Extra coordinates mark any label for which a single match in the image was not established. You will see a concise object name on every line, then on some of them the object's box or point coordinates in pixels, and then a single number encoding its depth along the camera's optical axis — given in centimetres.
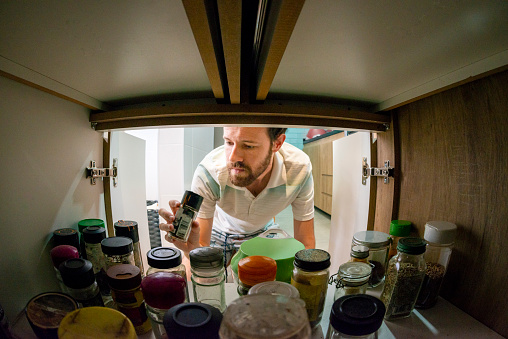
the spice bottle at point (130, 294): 47
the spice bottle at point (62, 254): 55
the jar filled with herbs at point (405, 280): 55
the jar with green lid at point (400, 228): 71
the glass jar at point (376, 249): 72
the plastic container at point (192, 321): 34
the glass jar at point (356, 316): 38
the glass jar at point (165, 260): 53
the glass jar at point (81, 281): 47
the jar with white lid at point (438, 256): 58
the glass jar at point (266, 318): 29
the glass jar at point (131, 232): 65
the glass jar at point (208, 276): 53
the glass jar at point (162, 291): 43
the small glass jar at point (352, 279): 54
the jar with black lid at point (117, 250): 55
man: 126
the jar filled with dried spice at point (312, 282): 51
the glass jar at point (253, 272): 51
